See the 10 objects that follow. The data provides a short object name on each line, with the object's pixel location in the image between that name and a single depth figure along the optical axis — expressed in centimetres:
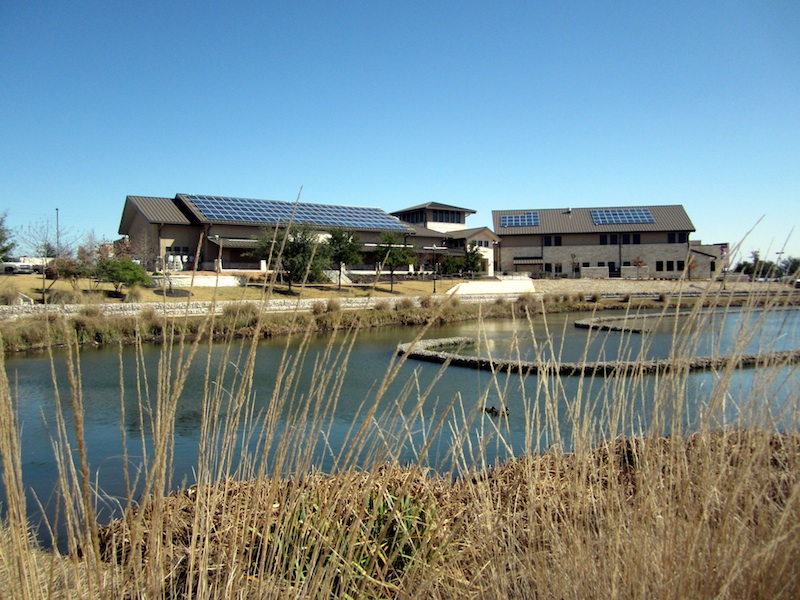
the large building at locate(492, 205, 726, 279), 5062
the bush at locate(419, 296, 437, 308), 2700
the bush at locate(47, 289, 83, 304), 2067
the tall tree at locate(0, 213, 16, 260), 2233
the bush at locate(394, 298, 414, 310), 2656
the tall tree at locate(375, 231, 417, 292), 3278
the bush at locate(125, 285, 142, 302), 2334
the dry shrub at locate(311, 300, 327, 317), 2232
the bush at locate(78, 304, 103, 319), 1980
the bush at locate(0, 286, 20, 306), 2006
